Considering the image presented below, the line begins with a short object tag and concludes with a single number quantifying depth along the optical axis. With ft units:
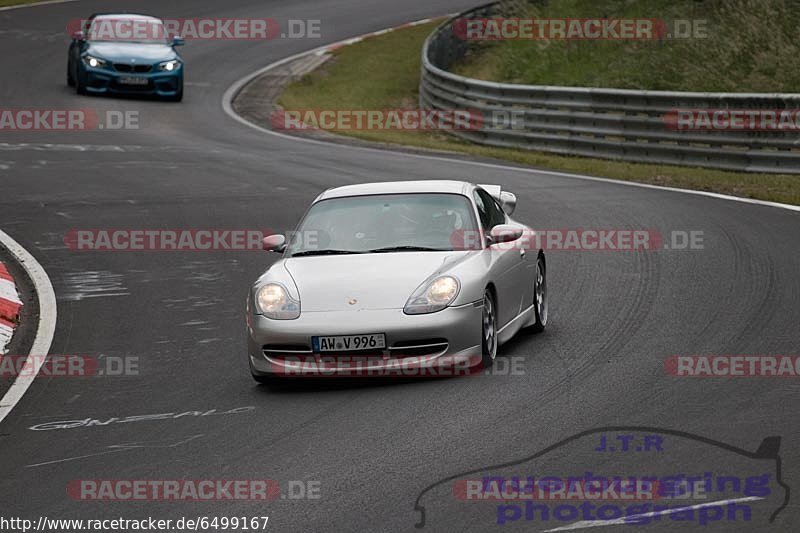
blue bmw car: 192.24
